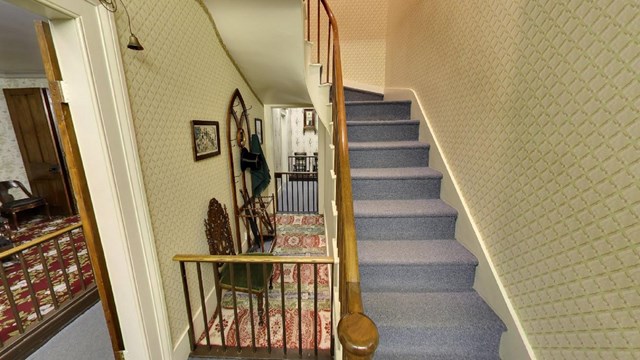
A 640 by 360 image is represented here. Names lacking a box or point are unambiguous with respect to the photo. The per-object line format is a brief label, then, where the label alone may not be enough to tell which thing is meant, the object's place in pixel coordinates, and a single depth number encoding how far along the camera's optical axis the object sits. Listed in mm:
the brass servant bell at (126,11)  1095
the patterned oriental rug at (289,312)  1938
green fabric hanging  3289
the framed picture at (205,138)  1937
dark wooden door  3744
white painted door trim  1003
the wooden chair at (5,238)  2646
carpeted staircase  1269
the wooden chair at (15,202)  3605
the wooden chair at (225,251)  2098
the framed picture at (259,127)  3768
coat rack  2797
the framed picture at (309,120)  7889
